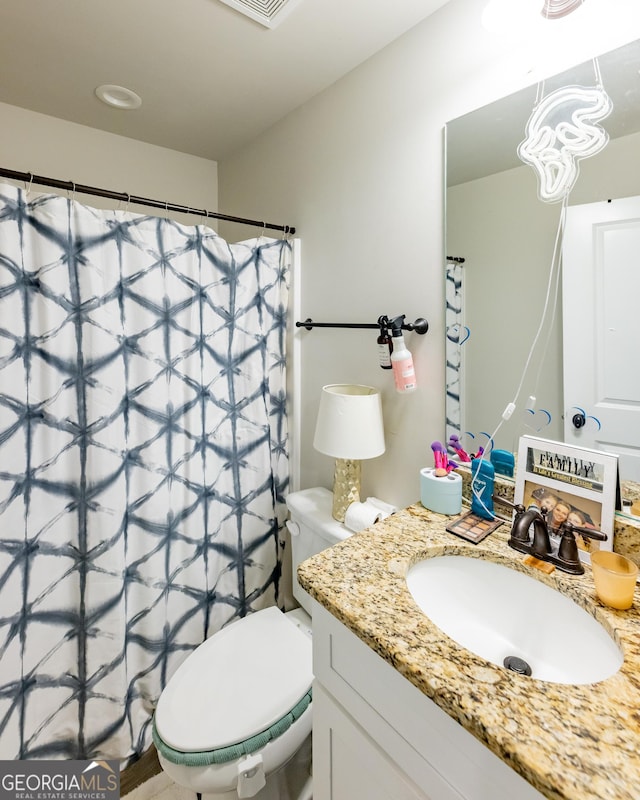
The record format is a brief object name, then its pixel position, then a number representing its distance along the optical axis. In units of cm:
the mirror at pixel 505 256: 88
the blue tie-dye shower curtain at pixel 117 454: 119
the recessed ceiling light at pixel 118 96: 158
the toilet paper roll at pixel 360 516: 123
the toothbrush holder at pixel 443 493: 108
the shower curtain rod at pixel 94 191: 110
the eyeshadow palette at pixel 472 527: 97
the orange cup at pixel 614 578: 70
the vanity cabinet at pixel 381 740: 55
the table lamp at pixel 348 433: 126
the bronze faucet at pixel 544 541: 84
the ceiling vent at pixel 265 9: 113
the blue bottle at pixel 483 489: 107
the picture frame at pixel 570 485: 86
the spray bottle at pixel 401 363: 119
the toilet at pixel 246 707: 97
